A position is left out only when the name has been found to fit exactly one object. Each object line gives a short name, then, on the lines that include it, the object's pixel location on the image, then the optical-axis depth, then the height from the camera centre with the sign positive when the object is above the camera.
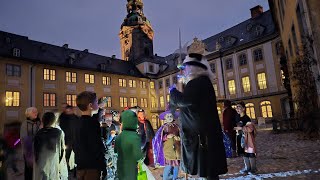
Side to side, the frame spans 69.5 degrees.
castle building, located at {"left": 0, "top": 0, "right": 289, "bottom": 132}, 25.39 +6.02
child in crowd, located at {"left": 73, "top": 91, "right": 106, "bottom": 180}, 3.47 -0.38
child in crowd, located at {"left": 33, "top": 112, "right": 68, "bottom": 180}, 4.22 -0.46
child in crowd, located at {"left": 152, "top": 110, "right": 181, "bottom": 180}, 5.14 -0.65
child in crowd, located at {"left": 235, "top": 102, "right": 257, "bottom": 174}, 5.88 -0.74
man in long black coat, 2.91 -0.17
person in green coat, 3.60 -0.43
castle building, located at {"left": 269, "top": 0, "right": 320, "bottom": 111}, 9.14 +3.93
